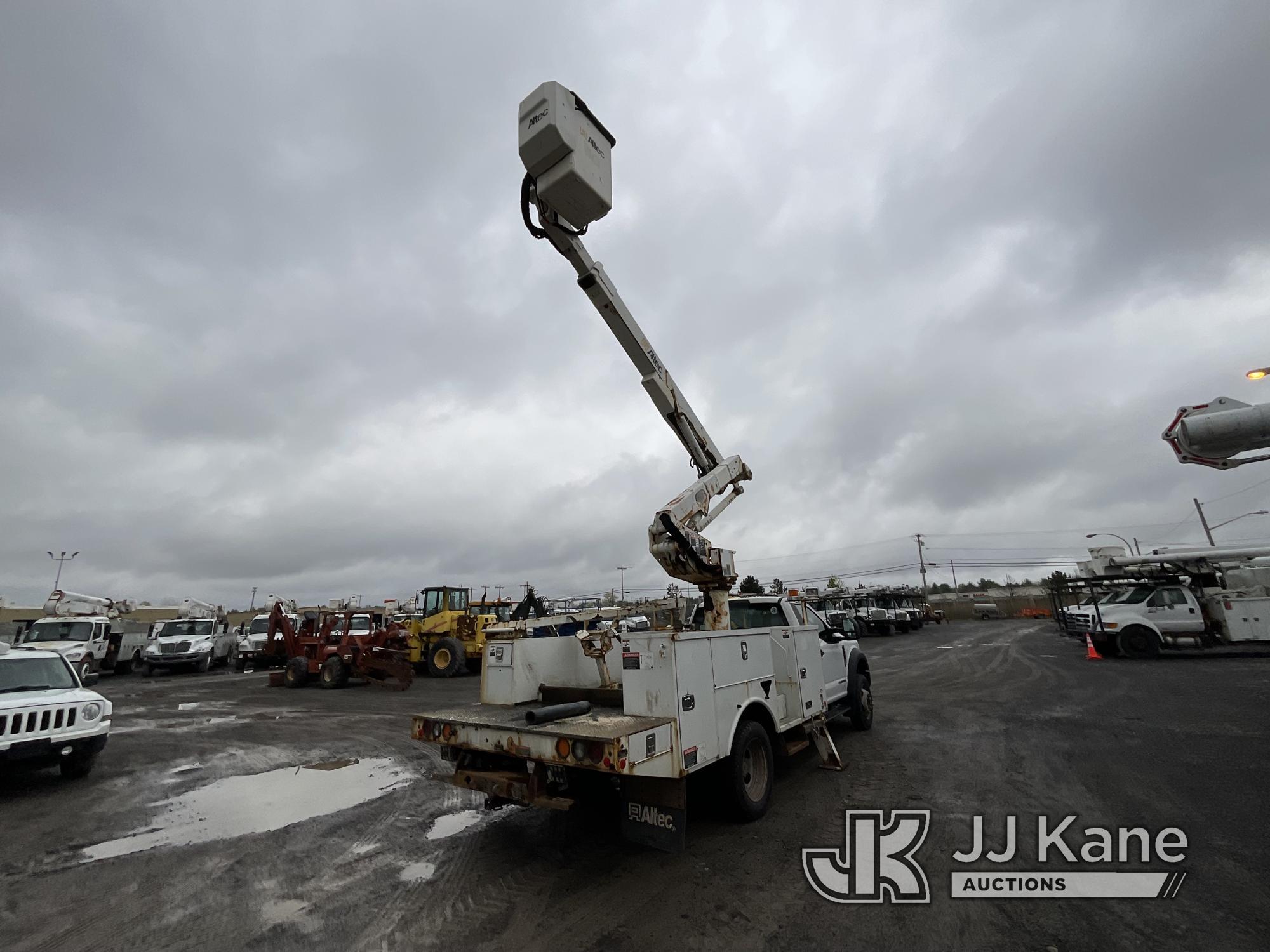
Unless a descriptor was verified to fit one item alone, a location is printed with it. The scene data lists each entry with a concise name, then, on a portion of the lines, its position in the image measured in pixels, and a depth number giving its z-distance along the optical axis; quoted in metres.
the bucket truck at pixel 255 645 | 24.39
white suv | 6.02
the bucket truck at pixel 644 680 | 4.18
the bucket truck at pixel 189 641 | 21.59
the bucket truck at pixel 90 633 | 17.56
